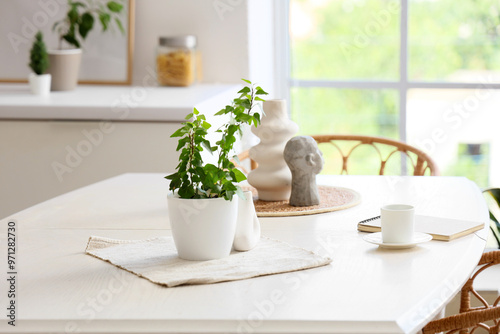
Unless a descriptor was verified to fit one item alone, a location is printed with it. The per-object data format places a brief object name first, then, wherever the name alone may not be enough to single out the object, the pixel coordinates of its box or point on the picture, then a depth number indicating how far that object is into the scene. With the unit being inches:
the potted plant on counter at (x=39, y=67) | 164.3
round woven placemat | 113.0
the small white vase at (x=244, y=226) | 100.3
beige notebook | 103.4
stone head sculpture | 114.1
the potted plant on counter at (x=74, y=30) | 170.1
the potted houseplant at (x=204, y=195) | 95.9
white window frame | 187.0
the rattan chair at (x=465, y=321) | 97.8
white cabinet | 150.8
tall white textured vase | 117.2
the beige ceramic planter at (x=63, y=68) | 169.5
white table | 86.6
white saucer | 100.2
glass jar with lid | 170.1
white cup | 100.3
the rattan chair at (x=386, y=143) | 140.9
